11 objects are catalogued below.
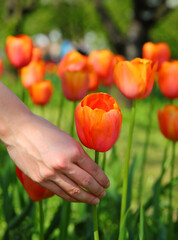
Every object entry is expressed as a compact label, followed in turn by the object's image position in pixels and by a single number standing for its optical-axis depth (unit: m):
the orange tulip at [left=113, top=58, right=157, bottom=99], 1.02
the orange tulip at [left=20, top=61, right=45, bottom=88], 1.52
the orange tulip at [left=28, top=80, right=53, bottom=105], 1.50
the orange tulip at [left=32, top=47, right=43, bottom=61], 1.69
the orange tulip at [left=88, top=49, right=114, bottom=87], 1.43
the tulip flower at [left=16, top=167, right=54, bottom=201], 1.00
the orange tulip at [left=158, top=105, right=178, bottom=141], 1.18
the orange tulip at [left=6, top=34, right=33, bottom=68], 1.39
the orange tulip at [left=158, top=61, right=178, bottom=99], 1.25
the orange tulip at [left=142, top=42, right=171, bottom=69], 1.32
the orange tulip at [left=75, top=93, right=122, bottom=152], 0.92
